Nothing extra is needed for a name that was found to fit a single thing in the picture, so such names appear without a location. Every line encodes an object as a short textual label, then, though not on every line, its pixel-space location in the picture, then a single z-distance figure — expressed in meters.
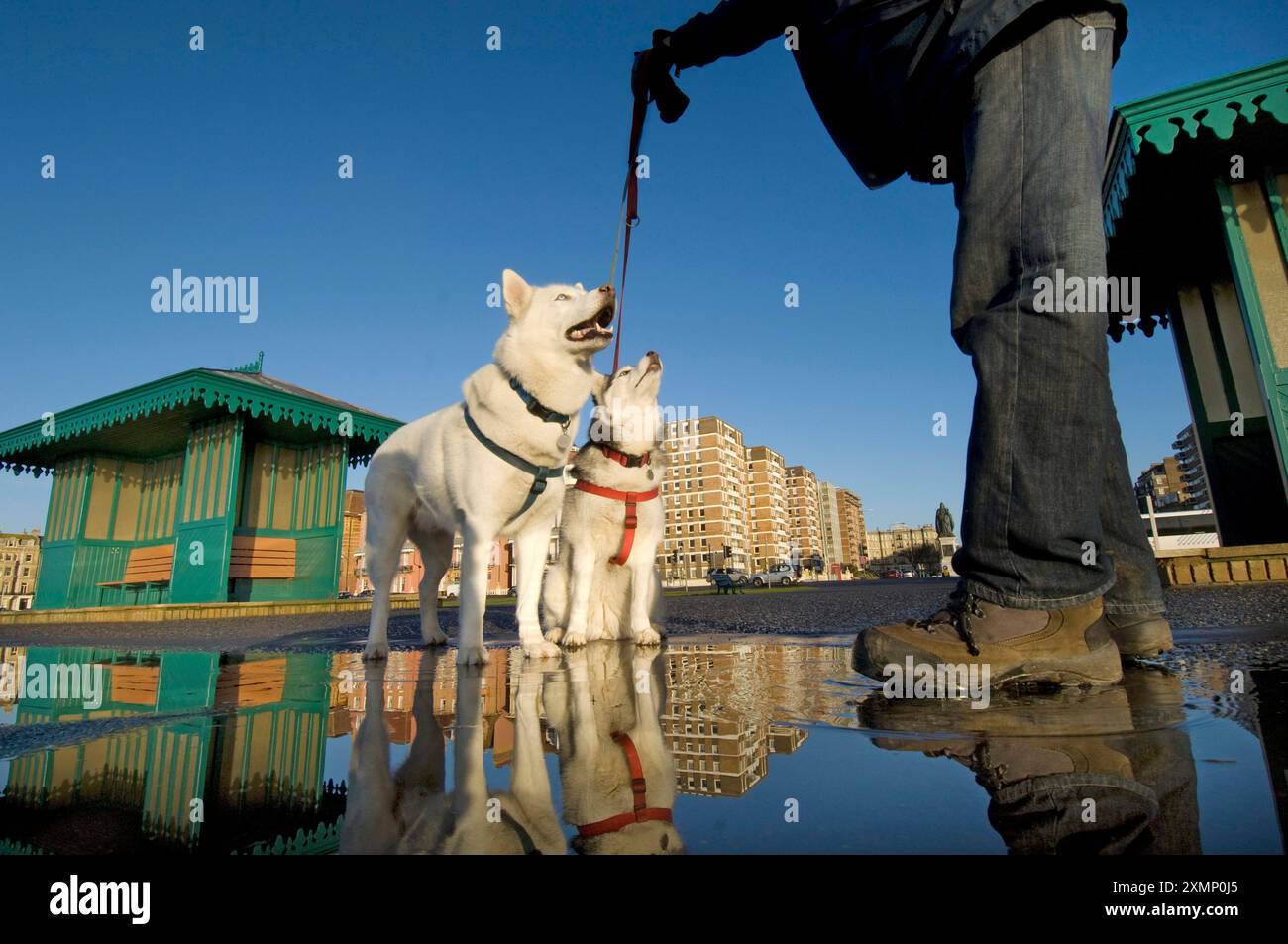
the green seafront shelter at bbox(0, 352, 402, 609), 12.30
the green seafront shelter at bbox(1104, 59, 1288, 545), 5.64
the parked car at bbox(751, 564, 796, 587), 39.87
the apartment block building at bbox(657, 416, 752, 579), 77.50
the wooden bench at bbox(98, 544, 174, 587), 13.62
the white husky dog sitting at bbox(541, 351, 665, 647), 3.11
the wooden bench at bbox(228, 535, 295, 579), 12.99
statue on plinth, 62.78
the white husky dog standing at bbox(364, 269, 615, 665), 2.50
